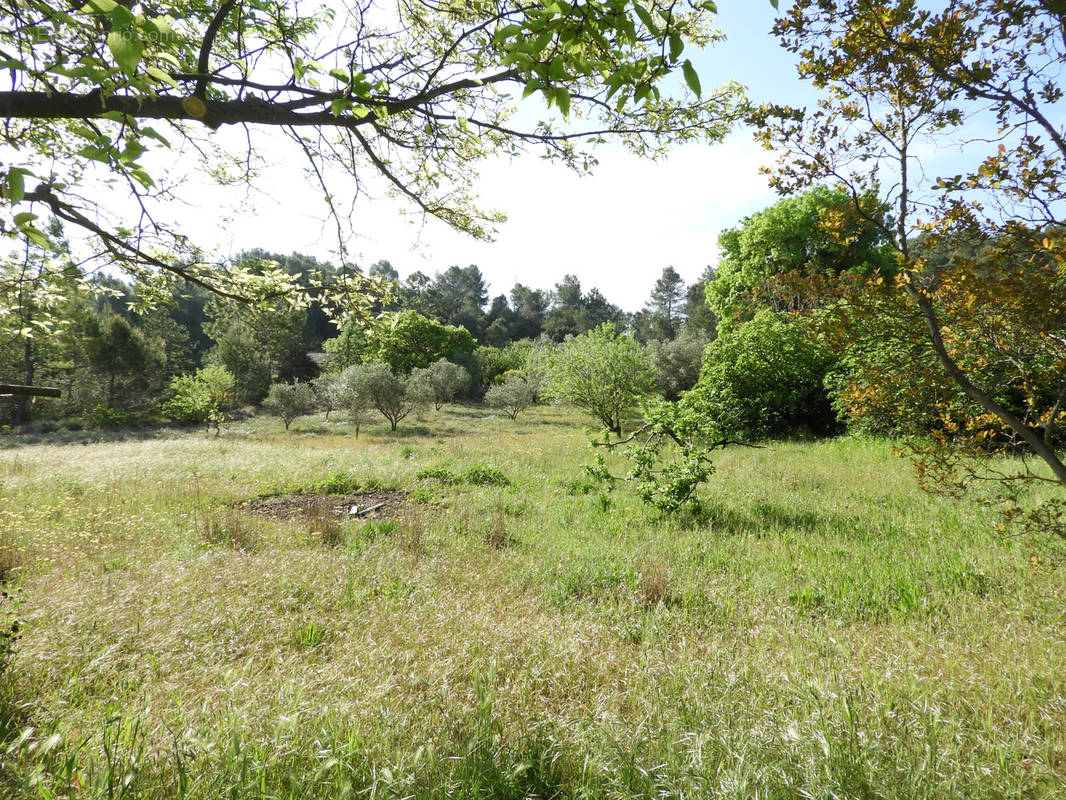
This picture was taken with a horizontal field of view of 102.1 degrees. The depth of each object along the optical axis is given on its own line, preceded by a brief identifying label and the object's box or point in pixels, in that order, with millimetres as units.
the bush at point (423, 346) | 45969
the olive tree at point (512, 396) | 35156
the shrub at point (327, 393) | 28516
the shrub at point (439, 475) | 11430
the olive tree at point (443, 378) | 40219
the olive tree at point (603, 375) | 24375
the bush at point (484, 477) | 11192
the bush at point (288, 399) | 31047
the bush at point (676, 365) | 33875
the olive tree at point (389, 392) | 28484
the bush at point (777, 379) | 18406
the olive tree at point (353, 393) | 28016
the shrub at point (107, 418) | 30702
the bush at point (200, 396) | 29780
